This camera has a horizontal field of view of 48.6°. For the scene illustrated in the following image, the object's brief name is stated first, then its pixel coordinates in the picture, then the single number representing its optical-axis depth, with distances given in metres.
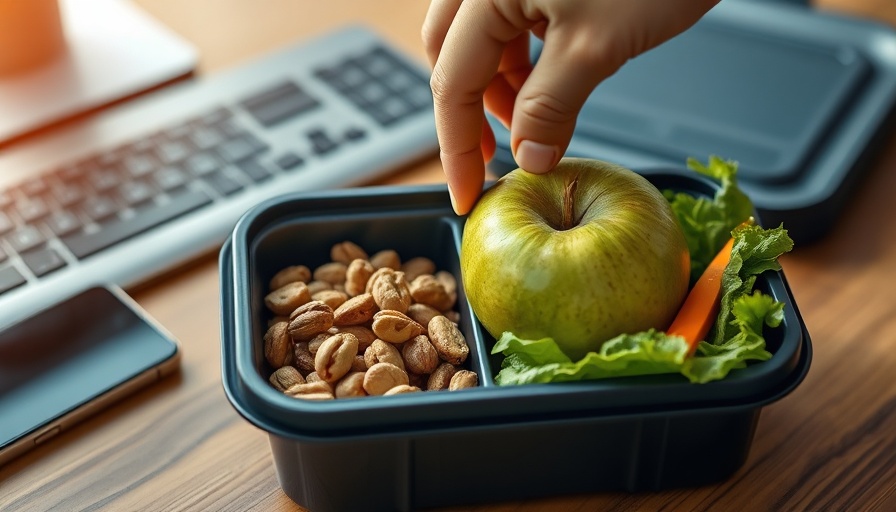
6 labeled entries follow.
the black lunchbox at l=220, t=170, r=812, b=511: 0.61
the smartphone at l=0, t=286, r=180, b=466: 0.75
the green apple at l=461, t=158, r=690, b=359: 0.66
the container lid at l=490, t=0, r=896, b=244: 0.95
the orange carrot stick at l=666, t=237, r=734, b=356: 0.67
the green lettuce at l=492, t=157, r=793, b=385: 0.62
